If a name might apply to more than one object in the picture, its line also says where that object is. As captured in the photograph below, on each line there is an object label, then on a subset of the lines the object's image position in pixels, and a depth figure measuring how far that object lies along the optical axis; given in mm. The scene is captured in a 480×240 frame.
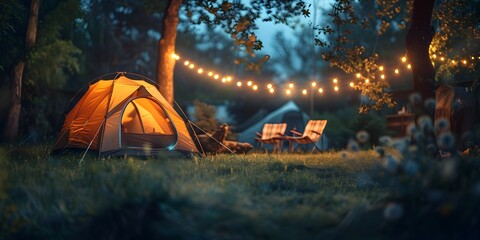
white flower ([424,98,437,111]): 5928
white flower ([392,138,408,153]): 5195
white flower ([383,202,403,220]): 4402
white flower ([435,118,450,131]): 5359
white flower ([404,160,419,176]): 4543
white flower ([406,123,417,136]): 5491
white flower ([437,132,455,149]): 4867
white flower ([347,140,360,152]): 5464
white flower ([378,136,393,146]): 5745
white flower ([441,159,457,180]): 4230
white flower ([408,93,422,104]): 5978
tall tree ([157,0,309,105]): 11992
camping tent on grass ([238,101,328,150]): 20797
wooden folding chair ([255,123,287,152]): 15477
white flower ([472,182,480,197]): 4086
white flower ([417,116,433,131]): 5352
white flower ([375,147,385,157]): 5690
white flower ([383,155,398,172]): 4840
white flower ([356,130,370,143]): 5650
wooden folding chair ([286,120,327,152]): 14820
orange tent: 10617
